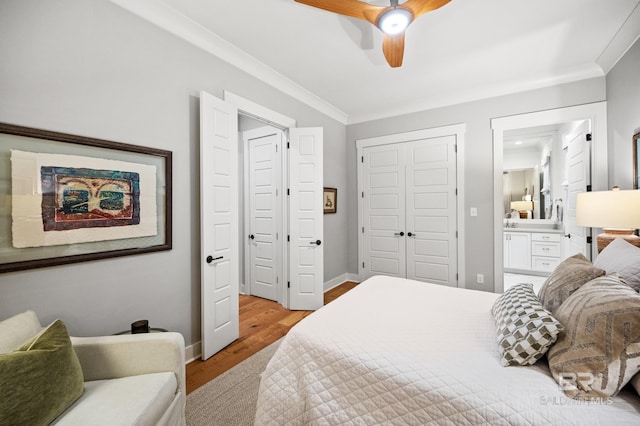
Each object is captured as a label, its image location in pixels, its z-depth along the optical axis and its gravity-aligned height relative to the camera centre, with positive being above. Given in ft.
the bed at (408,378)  3.08 -2.20
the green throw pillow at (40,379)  2.98 -2.00
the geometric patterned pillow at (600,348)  3.01 -1.63
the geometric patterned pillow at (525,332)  3.60 -1.73
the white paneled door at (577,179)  9.91 +1.15
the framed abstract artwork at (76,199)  4.68 +0.30
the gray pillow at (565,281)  4.37 -1.22
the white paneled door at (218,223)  7.41 -0.31
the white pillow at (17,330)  3.70 -1.70
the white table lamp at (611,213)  6.13 -0.11
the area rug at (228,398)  5.41 -4.12
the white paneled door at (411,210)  12.42 +0.01
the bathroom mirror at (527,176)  16.89 +2.28
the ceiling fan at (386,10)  5.37 +4.11
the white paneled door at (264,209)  11.99 +0.11
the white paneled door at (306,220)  11.08 -0.36
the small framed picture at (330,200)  13.21 +0.56
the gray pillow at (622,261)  4.36 -0.95
